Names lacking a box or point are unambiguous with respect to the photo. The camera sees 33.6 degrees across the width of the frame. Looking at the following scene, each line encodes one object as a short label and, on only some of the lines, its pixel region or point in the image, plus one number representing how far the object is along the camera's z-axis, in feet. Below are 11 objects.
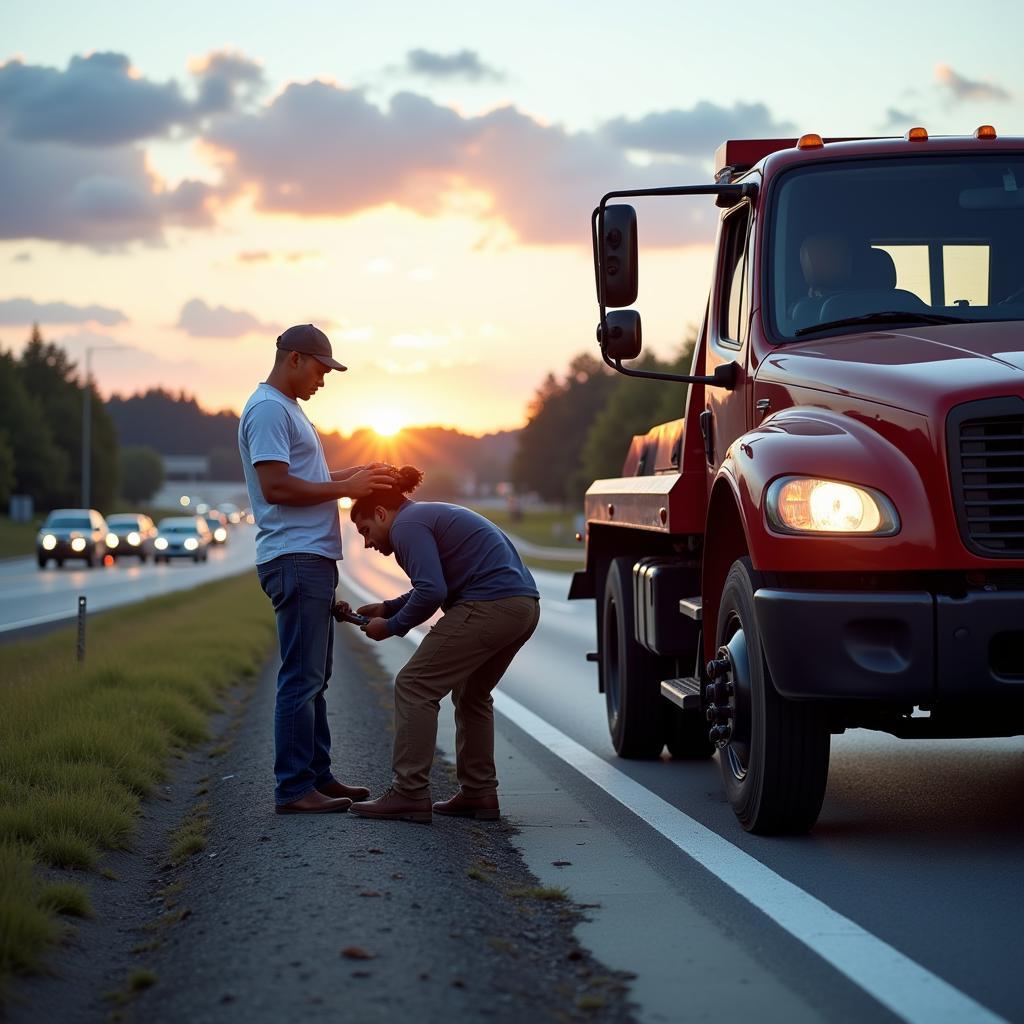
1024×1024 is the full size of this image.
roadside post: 45.37
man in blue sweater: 23.32
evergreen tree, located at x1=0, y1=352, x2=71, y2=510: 368.48
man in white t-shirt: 23.77
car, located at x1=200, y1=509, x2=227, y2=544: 281.43
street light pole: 225.97
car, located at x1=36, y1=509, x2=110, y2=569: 166.71
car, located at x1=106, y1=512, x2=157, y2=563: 189.88
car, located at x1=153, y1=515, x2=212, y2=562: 191.42
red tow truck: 19.98
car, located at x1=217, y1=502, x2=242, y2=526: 506.48
